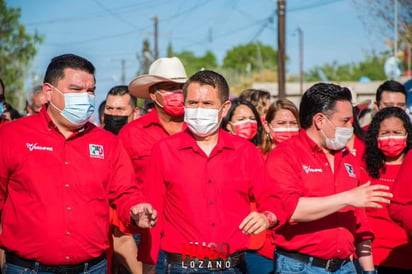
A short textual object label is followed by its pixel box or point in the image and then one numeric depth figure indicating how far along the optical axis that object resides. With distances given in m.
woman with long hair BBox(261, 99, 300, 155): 8.26
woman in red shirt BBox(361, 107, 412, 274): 7.14
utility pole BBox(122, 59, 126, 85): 98.07
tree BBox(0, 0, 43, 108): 30.28
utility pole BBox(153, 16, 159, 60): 58.66
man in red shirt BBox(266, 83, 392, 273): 5.45
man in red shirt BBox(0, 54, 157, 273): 5.11
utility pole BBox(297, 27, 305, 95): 91.08
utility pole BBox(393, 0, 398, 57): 17.57
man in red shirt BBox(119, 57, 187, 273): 7.29
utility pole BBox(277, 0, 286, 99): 30.16
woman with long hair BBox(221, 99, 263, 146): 8.85
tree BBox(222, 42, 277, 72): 119.38
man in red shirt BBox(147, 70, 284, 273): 5.25
